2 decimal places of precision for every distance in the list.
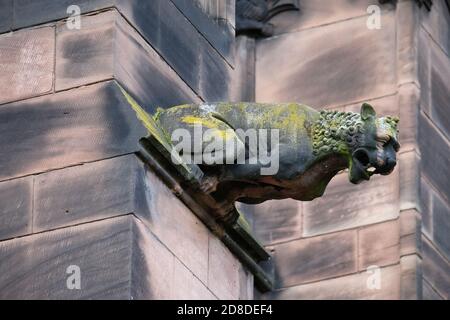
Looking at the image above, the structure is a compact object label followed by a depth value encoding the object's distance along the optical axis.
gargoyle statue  18.72
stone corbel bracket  18.67
